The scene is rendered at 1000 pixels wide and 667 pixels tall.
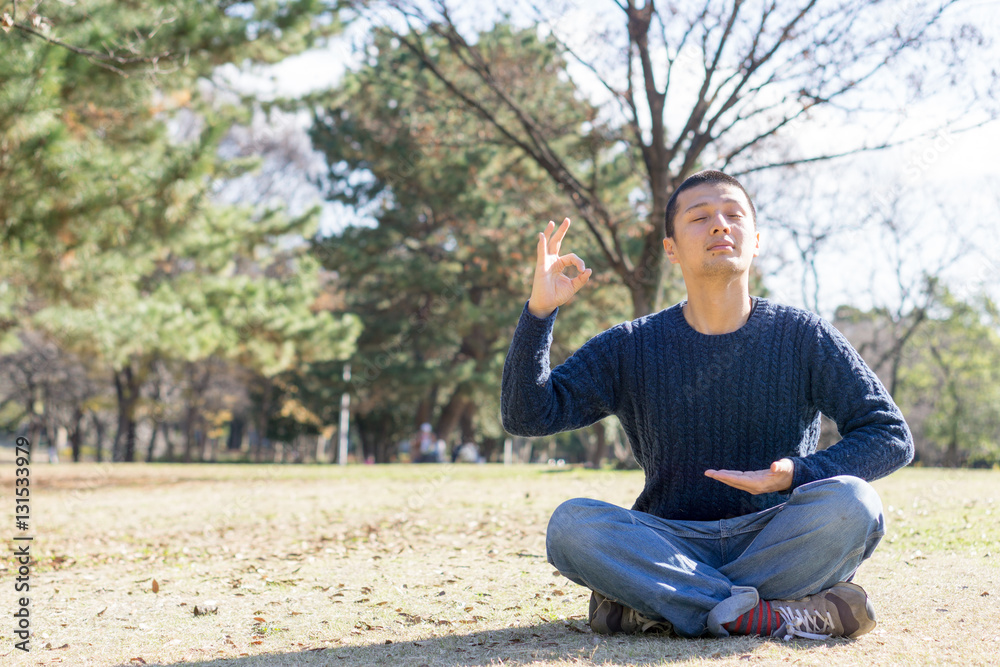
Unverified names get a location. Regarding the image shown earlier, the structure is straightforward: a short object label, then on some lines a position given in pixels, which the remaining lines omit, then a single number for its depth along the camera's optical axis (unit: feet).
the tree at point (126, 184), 25.55
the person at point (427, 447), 76.64
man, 7.56
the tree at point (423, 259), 68.44
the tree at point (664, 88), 30.32
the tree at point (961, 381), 87.20
